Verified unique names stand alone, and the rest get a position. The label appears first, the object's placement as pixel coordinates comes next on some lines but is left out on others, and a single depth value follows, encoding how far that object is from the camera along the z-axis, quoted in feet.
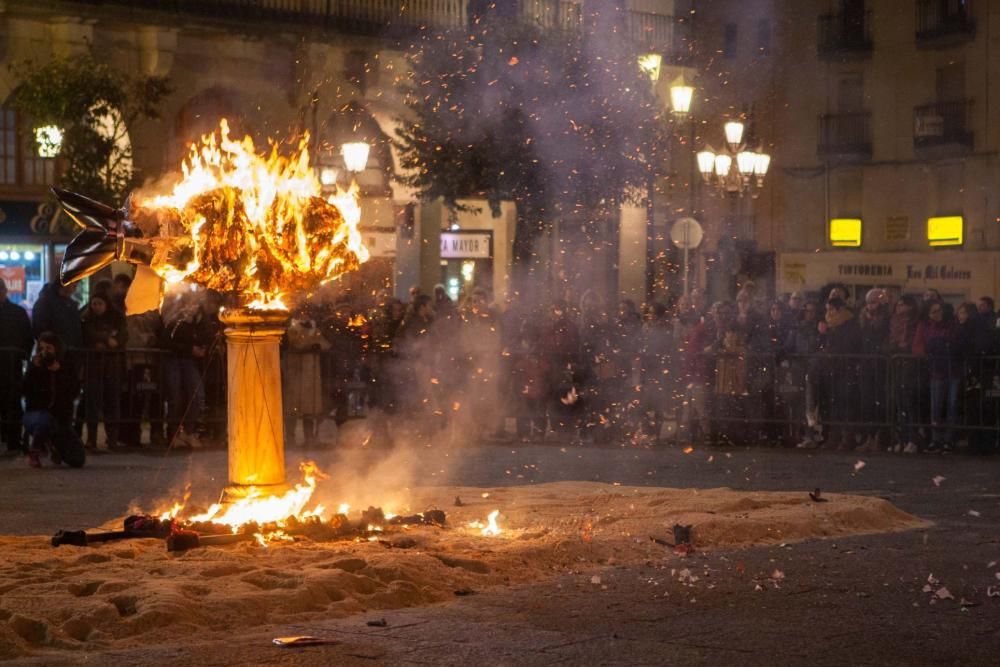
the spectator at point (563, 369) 62.59
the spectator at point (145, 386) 59.47
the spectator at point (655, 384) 62.03
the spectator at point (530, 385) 62.59
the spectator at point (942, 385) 58.23
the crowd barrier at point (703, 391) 58.29
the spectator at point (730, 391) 61.36
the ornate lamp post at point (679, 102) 74.84
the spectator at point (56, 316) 59.47
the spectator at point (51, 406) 52.39
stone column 34.55
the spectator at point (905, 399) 58.95
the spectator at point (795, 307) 62.80
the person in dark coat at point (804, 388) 60.39
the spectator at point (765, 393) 61.05
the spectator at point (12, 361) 58.08
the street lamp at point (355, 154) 73.61
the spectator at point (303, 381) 61.21
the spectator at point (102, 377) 58.90
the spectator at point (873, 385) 59.67
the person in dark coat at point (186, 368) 59.72
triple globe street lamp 80.18
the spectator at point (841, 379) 60.08
